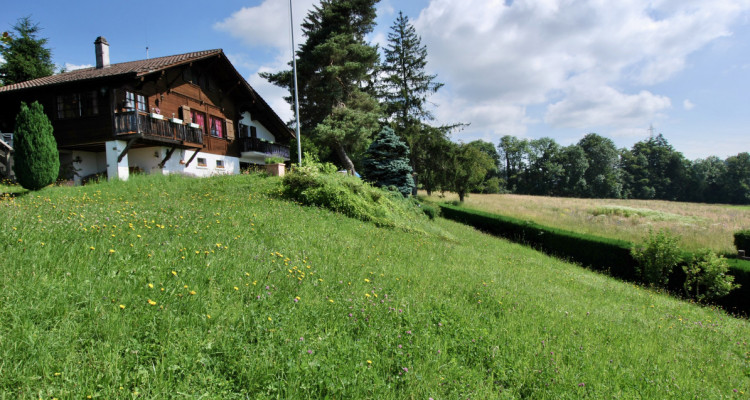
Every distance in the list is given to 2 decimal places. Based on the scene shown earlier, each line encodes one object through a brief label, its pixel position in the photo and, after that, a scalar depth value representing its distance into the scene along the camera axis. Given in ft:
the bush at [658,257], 34.17
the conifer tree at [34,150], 38.91
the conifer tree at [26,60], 82.17
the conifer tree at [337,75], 85.76
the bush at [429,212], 62.56
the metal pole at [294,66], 59.78
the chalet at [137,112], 51.88
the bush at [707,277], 30.12
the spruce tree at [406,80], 108.47
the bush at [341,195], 36.17
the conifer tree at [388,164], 63.00
